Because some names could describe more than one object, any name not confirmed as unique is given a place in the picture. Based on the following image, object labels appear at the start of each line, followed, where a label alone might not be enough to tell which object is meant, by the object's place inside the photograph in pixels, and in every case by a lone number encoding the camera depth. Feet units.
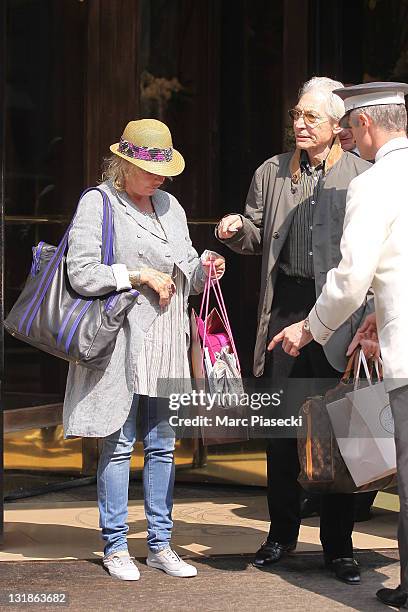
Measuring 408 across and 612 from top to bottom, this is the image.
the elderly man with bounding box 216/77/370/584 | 25.32
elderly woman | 24.43
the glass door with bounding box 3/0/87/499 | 33.42
